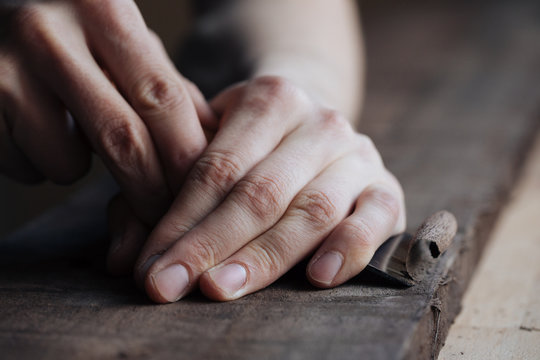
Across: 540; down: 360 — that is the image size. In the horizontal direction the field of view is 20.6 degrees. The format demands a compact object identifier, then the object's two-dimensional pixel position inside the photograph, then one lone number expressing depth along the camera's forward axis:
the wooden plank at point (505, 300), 0.50
